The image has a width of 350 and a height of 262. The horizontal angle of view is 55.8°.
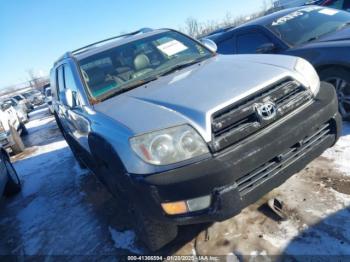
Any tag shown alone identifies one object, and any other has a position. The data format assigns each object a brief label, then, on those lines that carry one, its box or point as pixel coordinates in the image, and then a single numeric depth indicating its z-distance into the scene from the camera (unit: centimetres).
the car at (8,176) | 517
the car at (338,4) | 774
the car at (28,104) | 2573
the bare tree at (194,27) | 7016
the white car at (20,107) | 1645
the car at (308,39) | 406
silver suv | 220
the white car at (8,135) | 880
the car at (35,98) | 3160
